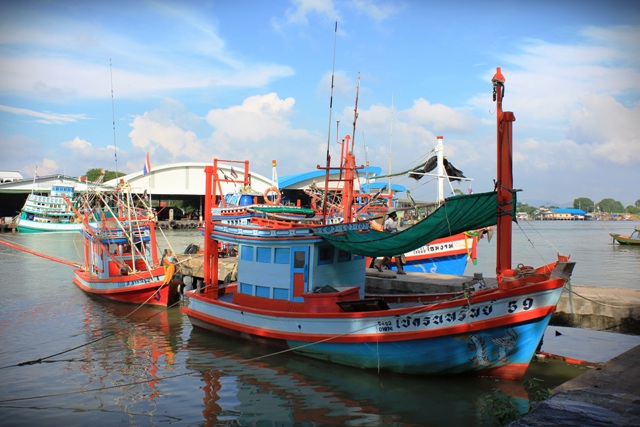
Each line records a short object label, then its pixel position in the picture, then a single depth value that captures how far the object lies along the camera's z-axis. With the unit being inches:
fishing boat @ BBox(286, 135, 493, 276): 932.6
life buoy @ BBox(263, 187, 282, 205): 617.6
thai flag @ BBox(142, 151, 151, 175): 789.6
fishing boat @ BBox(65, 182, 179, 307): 758.5
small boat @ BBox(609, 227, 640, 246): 2004.2
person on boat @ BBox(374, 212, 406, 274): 735.1
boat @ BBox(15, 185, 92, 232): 2509.8
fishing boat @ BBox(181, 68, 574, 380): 378.3
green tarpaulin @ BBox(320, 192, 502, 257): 408.5
